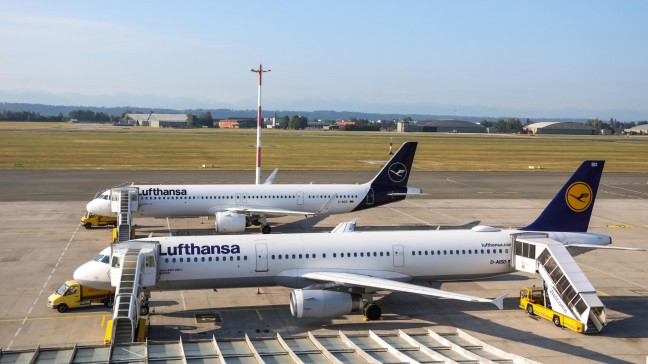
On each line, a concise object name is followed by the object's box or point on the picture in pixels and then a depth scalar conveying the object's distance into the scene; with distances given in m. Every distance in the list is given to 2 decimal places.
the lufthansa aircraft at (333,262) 31.70
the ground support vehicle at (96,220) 55.94
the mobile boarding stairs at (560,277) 30.36
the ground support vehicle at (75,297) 33.22
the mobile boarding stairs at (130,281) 26.12
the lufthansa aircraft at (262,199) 54.34
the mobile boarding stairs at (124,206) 47.34
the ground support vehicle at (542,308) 30.90
